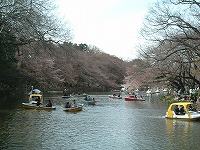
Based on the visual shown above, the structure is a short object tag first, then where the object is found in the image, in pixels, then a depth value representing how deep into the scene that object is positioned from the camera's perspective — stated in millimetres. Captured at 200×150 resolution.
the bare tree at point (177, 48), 25219
